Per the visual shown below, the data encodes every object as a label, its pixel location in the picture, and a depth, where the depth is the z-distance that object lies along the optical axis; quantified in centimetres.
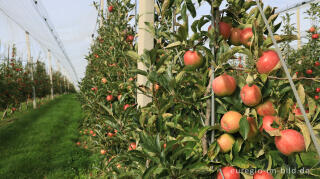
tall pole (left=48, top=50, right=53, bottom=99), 1696
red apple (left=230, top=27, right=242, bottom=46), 91
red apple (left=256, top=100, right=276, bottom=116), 79
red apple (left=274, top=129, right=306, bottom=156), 69
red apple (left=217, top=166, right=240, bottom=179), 78
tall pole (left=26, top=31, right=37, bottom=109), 1149
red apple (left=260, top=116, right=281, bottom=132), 75
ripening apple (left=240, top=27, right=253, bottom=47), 85
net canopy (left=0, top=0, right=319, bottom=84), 1001
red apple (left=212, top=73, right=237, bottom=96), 77
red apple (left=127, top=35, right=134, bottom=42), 243
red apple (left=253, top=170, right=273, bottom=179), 77
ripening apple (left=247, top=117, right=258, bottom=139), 78
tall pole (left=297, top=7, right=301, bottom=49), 934
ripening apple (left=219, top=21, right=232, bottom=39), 90
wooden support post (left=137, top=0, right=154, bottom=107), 144
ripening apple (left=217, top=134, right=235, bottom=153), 80
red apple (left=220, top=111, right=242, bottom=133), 76
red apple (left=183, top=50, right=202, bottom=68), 89
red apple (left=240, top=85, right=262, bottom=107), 74
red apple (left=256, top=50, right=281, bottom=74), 75
